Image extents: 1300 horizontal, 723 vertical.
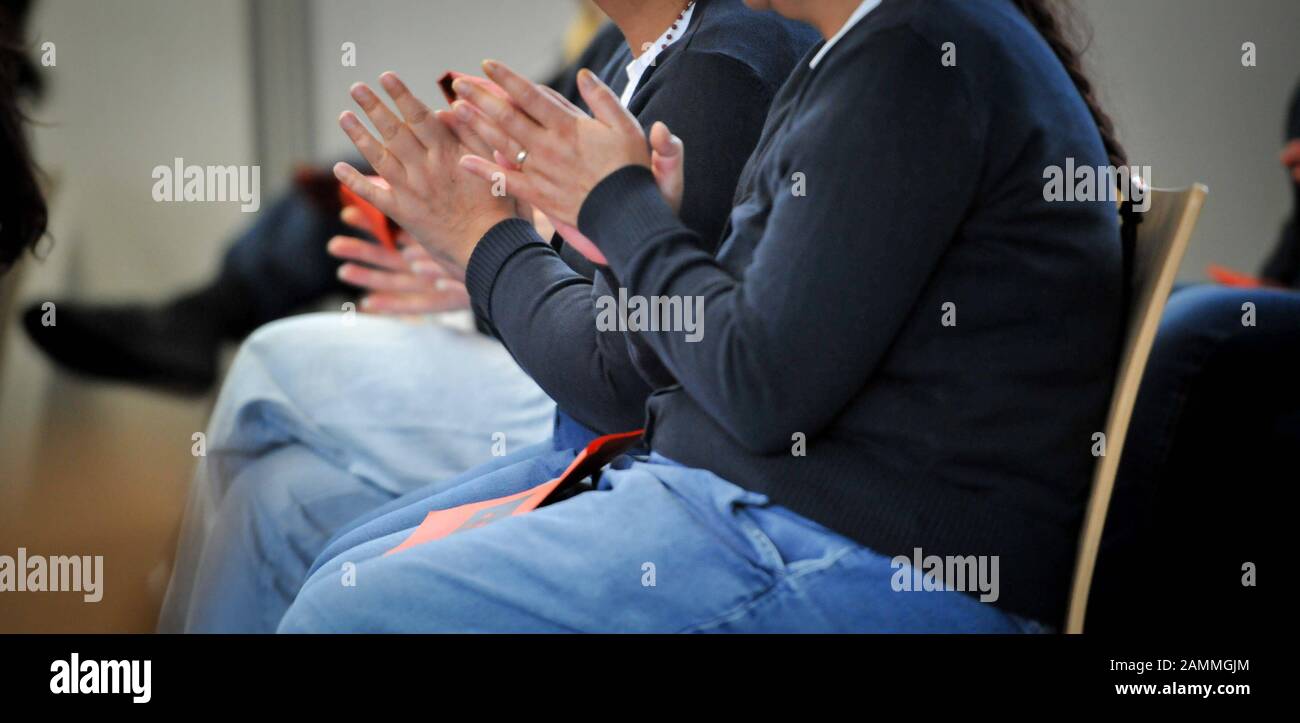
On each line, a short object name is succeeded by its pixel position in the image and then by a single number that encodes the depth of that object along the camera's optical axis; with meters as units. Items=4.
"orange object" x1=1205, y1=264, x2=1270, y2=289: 6.38
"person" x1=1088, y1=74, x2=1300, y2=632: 6.05
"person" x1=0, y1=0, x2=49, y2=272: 6.00
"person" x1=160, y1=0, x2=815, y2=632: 5.56
